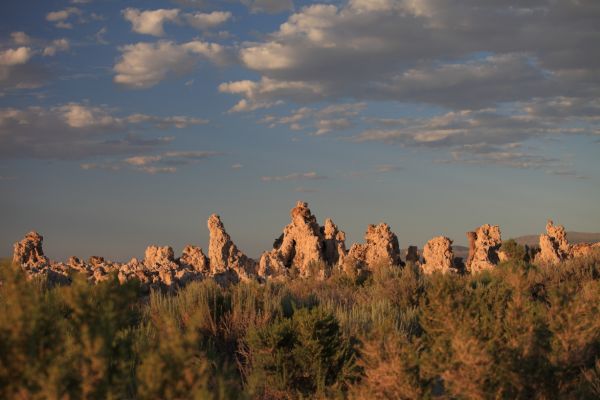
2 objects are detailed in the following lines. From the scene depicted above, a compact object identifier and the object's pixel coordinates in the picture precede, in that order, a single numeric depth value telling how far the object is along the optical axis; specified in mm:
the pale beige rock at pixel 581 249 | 25202
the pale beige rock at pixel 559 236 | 27855
